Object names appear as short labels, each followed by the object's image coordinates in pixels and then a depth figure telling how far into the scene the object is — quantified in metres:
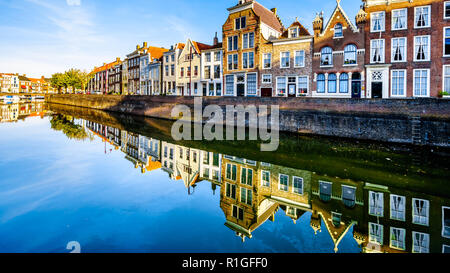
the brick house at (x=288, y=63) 27.81
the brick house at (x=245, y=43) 31.61
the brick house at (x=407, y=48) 21.31
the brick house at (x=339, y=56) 24.45
